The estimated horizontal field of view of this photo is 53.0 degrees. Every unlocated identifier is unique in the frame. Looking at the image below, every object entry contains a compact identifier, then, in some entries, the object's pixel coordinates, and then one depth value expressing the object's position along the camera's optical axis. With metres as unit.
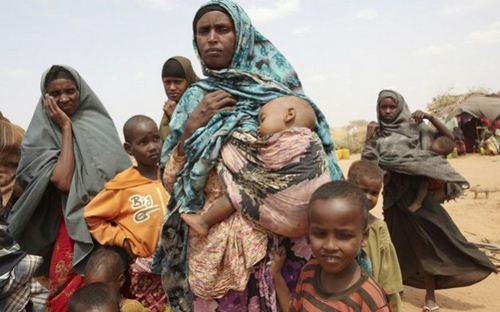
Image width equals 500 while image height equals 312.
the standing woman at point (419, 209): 5.07
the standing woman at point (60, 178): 3.05
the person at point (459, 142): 19.08
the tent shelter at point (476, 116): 19.22
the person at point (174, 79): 4.48
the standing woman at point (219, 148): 2.19
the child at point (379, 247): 3.18
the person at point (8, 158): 3.18
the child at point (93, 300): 2.35
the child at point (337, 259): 2.02
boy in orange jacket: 3.09
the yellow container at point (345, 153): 21.86
